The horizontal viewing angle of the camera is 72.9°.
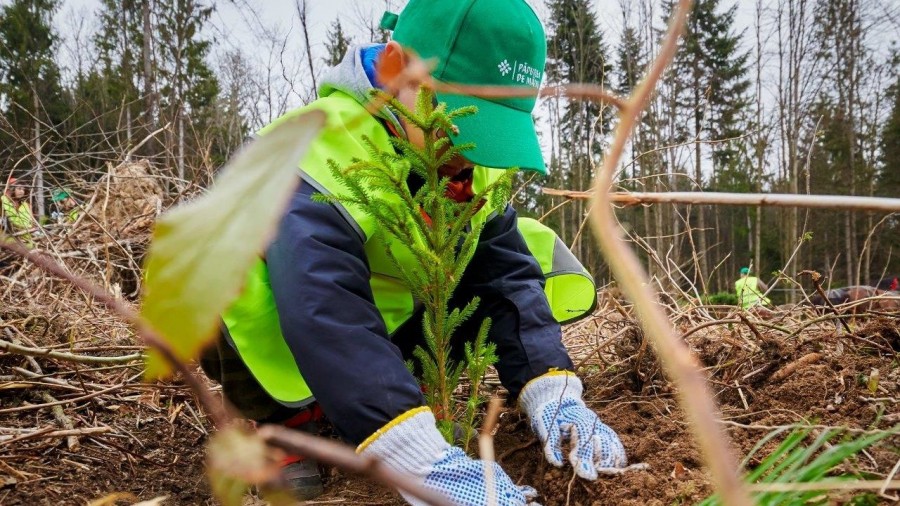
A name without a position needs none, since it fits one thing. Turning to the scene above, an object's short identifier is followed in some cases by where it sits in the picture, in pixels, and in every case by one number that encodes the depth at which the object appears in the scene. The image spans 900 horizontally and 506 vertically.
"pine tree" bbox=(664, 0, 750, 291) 20.19
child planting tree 1.38
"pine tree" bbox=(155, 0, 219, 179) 15.40
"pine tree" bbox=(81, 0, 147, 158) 15.15
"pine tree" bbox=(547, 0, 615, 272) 19.97
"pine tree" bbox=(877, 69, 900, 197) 20.28
